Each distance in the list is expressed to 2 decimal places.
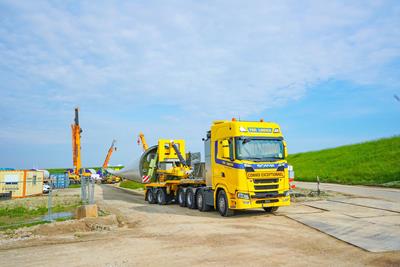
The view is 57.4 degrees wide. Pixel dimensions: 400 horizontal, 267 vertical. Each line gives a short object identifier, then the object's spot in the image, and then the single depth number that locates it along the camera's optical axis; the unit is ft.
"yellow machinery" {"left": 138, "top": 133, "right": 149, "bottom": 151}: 170.00
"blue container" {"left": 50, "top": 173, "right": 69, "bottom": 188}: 122.88
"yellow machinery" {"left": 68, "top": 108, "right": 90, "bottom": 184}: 147.23
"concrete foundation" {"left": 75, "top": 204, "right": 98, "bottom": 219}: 39.93
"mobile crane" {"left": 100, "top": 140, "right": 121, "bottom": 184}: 164.19
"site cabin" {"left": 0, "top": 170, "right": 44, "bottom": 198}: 72.09
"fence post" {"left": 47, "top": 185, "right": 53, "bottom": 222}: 40.66
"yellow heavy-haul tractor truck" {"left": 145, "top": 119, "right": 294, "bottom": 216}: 40.55
